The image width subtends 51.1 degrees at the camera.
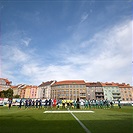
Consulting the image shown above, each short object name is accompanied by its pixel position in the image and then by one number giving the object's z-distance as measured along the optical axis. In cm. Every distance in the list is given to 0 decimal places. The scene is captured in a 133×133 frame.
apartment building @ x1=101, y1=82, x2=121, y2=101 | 10892
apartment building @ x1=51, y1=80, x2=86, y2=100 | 10938
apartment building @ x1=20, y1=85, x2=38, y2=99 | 13250
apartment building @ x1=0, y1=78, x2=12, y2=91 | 11533
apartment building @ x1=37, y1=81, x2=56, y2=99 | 12588
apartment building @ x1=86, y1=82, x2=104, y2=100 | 10844
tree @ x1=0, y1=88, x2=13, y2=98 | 8542
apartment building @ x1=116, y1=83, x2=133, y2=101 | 11369
